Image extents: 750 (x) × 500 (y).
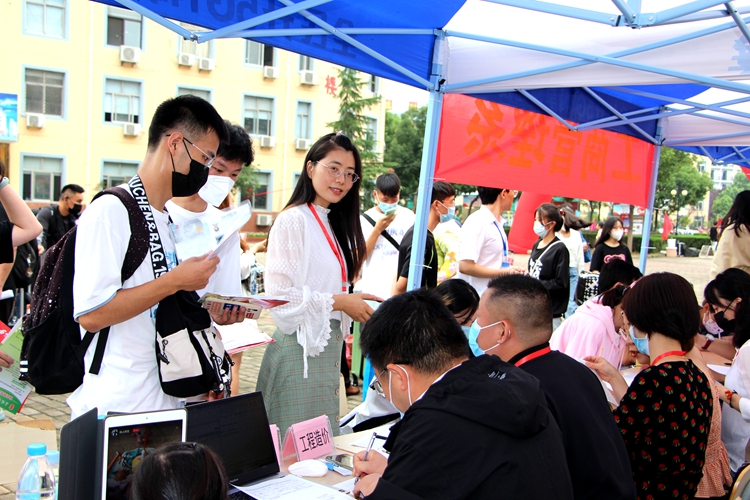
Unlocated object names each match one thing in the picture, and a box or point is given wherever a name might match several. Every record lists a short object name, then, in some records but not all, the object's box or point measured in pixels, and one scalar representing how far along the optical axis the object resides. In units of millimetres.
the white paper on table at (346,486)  2062
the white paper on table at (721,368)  3662
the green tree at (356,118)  23234
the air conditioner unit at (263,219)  25484
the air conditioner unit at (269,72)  24531
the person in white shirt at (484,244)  5148
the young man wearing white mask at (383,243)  5152
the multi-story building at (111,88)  20922
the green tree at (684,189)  36550
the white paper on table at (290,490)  1917
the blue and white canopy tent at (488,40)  2820
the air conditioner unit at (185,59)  22794
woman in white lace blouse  2752
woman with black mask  3162
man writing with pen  1421
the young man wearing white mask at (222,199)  2686
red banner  4117
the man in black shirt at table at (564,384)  1968
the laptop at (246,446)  1905
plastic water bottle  1864
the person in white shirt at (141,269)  1856
